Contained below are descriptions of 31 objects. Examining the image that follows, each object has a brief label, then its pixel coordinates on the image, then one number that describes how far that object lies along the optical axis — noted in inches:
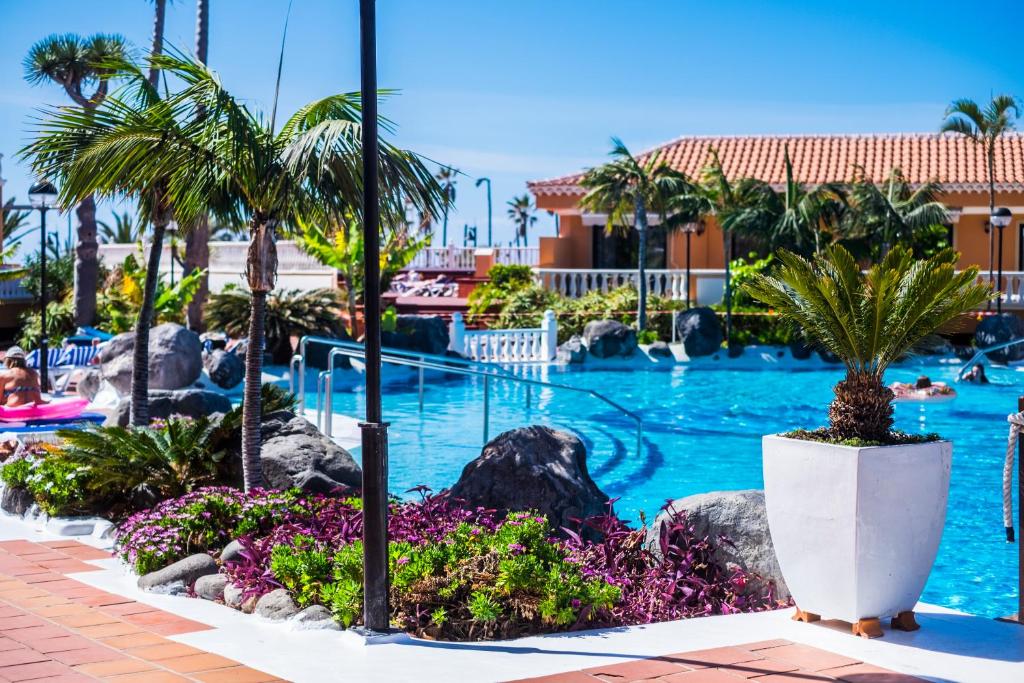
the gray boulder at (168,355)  853.2
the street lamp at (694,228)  1182.9
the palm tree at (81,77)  1084.5
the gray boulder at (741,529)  323.9
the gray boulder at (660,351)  1107.9
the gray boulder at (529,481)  380.5
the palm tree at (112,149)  404.5
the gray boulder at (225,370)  904.9
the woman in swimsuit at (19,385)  608.7
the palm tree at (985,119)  1190.3
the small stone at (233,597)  311.6
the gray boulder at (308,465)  413.4
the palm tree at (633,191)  1122.7
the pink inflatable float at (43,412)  596.4
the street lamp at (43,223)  764.0
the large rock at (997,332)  1115.9
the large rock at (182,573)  330.6
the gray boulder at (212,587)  322.3
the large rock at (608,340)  1093.8
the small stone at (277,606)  292.7
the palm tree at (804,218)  1134.4
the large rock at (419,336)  1058.7
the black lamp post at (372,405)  265.7
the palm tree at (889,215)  1170.6
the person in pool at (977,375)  971.3
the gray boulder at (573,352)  1087.0
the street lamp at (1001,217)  1125.4
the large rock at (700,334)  1114.7
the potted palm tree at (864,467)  260.2
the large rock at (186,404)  591.8
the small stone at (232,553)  337.4
